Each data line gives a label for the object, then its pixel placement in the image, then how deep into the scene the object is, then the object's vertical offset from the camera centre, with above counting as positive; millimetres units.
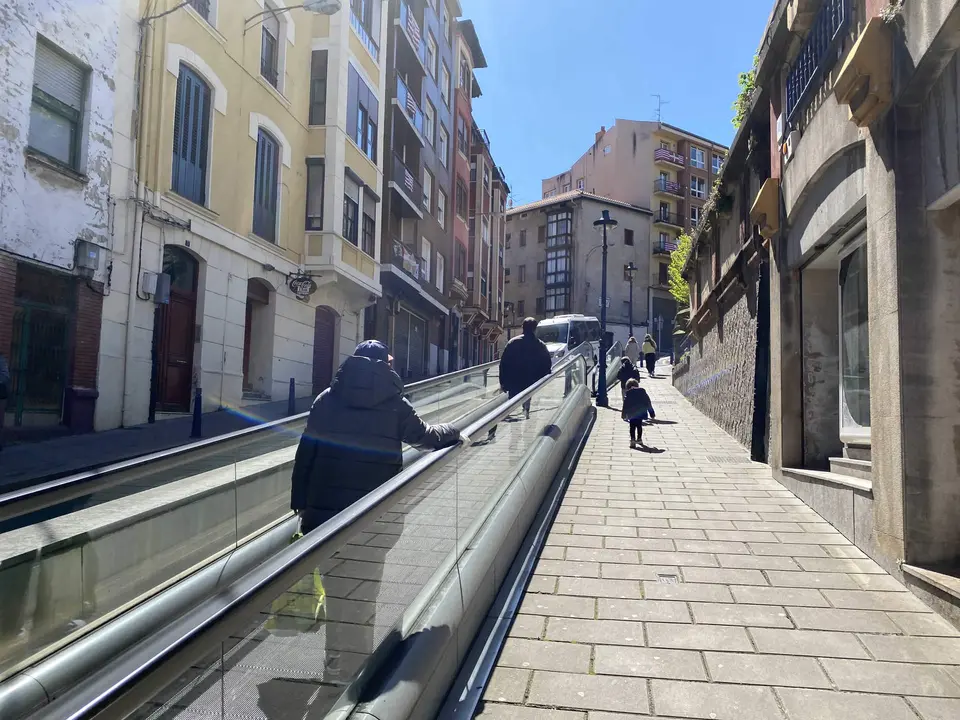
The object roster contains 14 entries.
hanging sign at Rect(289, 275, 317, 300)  17531 +2903
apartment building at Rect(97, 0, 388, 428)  12203 +4375
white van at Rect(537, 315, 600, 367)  31297 +3544
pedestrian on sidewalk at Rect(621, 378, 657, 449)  10336 -13
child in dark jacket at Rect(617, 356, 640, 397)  16156 +1001
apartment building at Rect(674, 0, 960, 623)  4359 +1219
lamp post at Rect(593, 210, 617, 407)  16453 +715
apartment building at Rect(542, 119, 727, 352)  57281 +19501
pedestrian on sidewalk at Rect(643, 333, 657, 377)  27172 +2216
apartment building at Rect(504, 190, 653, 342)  54906 +12074
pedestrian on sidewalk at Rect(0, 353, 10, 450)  8547 +141
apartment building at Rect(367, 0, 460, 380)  23808 +8245
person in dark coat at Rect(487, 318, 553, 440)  9550 +611
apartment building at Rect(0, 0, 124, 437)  9867 +2852
